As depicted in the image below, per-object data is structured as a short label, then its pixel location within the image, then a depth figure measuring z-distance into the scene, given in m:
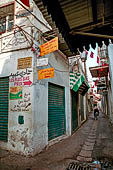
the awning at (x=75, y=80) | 7.48
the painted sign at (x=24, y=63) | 4.70
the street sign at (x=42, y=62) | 4.50
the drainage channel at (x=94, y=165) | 3.40
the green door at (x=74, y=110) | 8.53
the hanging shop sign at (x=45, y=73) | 4.42
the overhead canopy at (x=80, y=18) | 2.78
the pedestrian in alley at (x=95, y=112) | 14.28
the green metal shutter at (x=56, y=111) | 5.57
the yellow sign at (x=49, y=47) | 4.06
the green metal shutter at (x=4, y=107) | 4.79
